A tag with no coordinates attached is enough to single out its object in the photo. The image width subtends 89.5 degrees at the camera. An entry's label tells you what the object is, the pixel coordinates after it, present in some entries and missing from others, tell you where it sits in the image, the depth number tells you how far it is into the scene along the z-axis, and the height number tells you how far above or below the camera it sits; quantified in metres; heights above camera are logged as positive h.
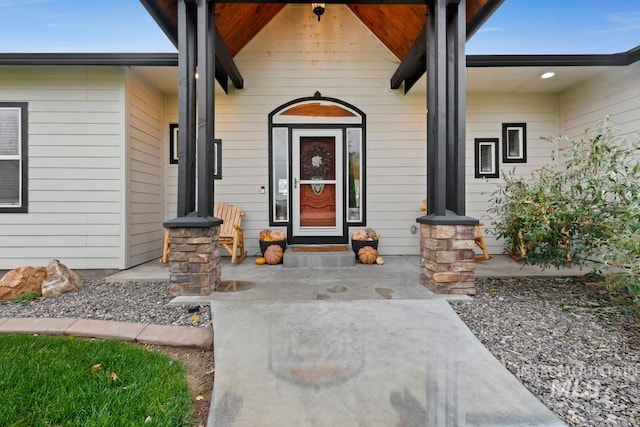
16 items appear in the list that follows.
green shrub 2.53 +0.00
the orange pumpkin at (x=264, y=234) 4.83 -0.28
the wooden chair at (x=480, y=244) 4.73 -0.42
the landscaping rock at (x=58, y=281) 3.32 -0.71
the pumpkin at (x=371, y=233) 4.79 -0.27
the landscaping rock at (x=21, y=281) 3.23 -0.69
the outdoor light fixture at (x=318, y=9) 4.96 +3.20
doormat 4.71 -0.49
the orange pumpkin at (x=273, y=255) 4.57 -0.56
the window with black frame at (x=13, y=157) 4.25 +0.76
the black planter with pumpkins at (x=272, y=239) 4.75 -0.35
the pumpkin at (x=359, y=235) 4.80 -0.28
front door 5.33 +0.50
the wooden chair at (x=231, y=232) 4.67 -0.25
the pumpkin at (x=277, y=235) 4.81 -0.29
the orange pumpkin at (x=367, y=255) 4.55 -0.55
